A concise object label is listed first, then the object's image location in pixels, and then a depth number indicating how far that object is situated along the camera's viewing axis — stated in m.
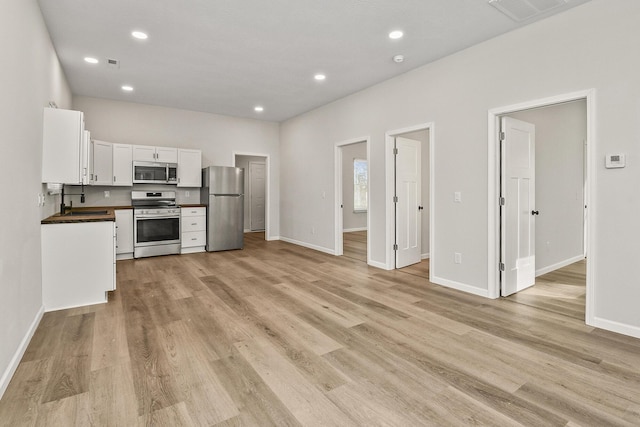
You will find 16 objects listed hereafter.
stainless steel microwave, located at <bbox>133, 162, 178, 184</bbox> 5.75
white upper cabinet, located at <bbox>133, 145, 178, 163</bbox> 5.76
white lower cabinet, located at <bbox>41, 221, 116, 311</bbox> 3.09
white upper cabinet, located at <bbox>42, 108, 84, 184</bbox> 3.12
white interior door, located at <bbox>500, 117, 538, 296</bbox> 3.51
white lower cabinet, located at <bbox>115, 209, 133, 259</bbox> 5.45
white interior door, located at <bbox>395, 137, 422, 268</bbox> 4.86
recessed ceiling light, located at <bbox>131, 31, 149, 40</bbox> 3.38
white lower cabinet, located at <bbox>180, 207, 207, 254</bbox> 6.05
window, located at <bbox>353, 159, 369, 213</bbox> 9.80
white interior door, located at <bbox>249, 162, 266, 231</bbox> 9.59
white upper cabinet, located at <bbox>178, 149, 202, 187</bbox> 6.20
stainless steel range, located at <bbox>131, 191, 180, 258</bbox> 5.59
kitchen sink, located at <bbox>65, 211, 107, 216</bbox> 4.45
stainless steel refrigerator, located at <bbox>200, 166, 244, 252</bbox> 6.26
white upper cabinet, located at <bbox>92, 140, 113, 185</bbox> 5.37
